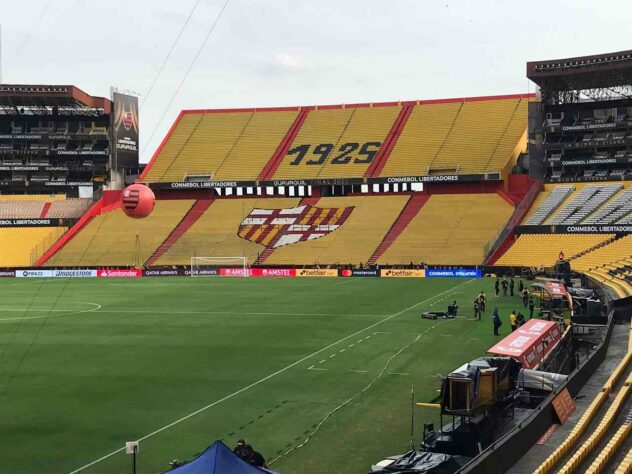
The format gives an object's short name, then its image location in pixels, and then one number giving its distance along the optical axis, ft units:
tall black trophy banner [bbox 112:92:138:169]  324.80
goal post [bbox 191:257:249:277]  254.27
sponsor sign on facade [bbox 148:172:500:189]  280.10
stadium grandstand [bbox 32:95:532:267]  259.60
